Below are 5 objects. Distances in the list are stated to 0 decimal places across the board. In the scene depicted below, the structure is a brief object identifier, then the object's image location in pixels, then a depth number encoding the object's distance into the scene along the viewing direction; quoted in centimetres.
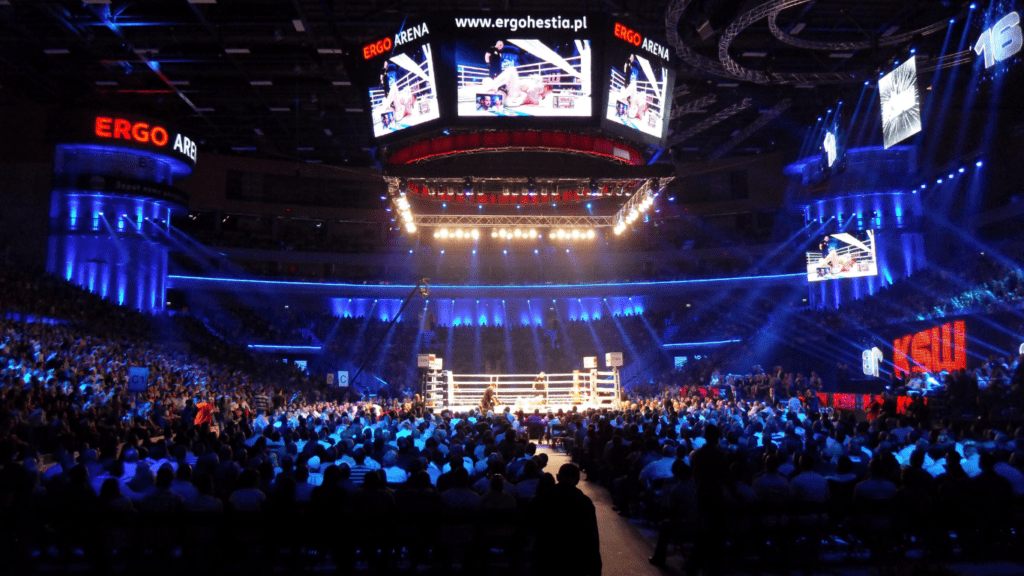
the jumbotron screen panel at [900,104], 1911
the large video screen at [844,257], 2764
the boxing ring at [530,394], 3114
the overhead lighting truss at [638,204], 2058
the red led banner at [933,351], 2327
